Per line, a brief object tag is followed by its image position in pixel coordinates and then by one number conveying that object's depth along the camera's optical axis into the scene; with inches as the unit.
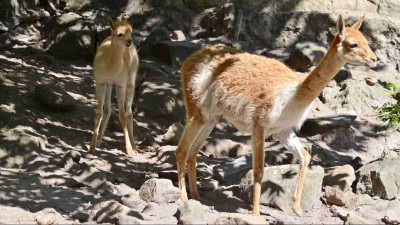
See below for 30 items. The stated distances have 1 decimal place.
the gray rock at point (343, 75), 944.9
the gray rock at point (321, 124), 820.6
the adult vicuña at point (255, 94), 499.5
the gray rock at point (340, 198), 547.8
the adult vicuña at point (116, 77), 735.1
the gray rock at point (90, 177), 593.9
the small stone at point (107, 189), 569.6
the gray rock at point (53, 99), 789.2
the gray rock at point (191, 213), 485.1
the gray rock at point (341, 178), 577.6
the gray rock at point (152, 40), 1048.8
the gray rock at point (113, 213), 481.1
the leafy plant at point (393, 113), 543.5
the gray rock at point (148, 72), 955.0
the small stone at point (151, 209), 516.6
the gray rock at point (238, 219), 446.3
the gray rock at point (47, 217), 476.4
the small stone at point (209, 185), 597.0
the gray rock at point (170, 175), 612.1
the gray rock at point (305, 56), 970.7
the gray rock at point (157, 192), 546.4
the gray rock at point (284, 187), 539.2
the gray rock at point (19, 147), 636.7
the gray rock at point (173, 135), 753.6
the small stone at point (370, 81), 943.4
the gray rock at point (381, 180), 571.2
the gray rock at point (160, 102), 845.2
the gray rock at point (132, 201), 535.8
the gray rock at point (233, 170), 621.0
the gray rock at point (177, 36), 1095.0
